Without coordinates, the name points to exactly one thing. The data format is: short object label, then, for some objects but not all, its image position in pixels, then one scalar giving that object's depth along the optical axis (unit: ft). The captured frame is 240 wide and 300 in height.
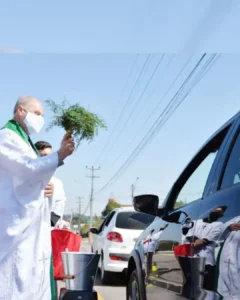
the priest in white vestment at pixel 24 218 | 11.25
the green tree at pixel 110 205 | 221.23
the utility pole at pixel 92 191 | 284.69
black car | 7.61
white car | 32.45
